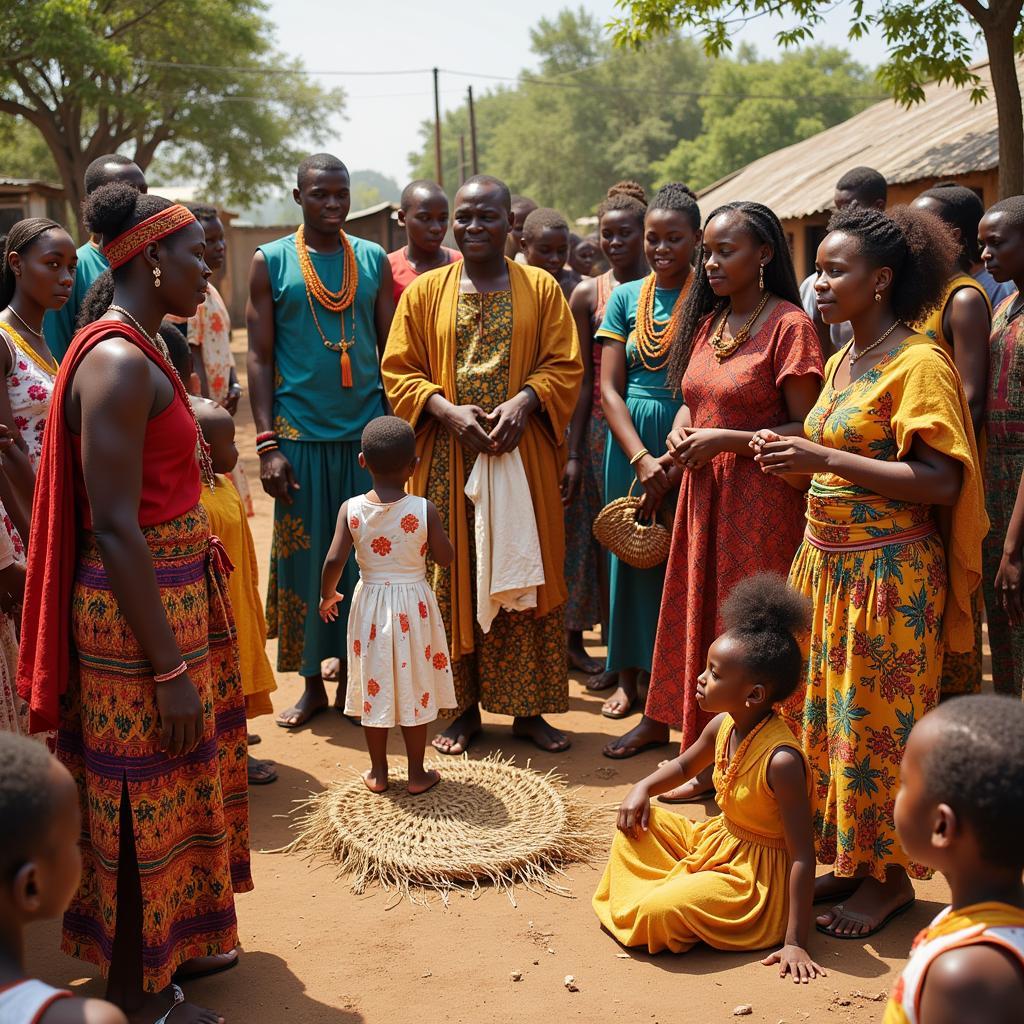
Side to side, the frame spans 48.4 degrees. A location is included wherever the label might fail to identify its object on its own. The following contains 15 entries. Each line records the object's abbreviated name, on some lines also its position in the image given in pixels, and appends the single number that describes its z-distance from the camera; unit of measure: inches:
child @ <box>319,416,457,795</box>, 179.5
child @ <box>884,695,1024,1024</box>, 72.9
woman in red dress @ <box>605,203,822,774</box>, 170.7
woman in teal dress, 200.2
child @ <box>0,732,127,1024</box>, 68.2
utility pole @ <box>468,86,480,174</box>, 1235.0
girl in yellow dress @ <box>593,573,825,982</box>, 137.2
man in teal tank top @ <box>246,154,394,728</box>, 222.5
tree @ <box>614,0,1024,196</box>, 337.4
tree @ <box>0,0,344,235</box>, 750.5
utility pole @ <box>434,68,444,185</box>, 1173.0
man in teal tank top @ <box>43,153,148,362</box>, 202.1
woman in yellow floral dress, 140.4
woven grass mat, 162.7
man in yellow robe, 201.5
